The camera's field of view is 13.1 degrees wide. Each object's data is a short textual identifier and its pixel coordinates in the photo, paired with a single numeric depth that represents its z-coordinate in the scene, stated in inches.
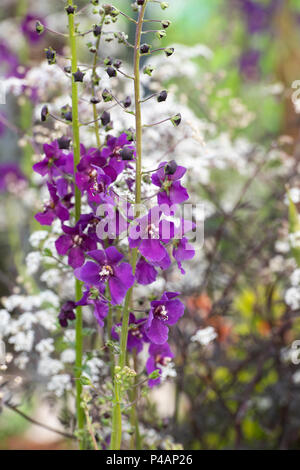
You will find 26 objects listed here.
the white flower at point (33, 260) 30.2
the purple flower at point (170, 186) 26.9
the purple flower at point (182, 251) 27.3
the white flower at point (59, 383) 30.1
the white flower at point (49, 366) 30.5
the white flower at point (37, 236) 30.3
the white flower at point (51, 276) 31.0
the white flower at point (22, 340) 29.9
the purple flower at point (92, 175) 26.7
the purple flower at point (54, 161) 28.3
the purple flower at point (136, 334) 28.4
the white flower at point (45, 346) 30.0
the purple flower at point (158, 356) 28.5
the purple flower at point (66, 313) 28.5
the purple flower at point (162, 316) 27.0
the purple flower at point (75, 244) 27.7
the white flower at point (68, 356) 30.9
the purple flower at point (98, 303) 27.2
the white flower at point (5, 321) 29.9
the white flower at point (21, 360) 29.7
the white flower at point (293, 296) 31.0
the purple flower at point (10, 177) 50.3
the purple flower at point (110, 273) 26.5
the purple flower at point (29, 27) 44.5
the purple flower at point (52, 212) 28.0
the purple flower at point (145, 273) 27.2
